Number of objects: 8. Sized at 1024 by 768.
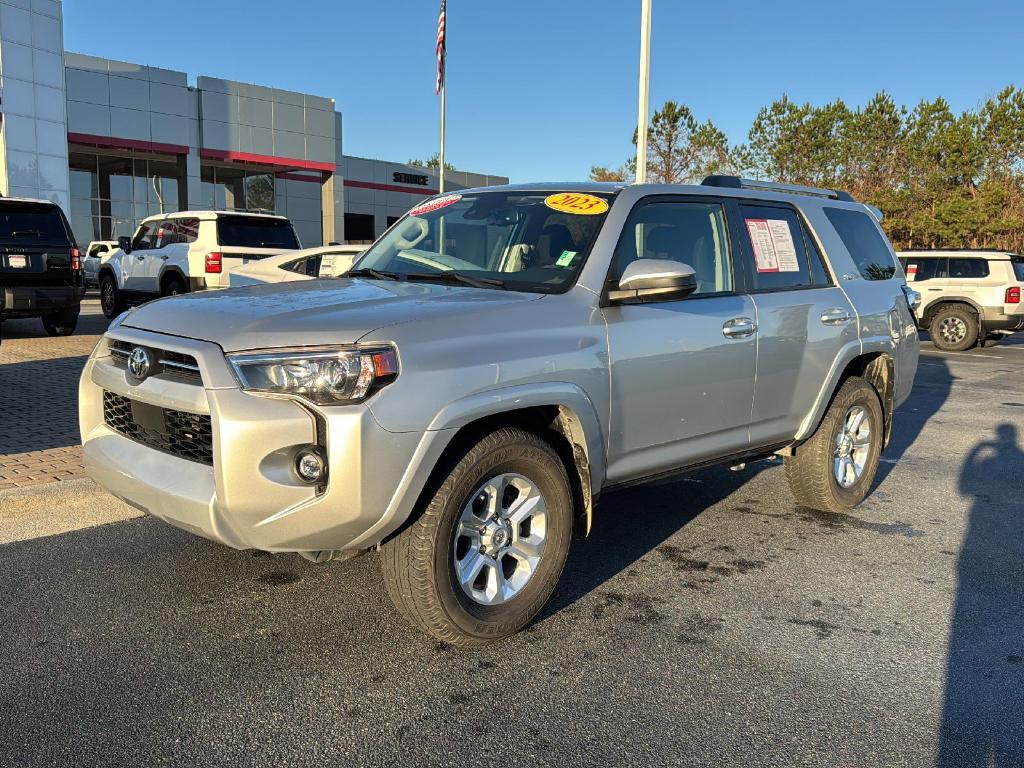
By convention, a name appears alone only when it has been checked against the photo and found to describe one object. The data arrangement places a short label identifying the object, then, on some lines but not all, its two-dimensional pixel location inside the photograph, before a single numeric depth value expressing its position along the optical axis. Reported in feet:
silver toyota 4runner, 9.93
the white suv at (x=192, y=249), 45.52
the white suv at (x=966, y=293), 53.16
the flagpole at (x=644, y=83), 46.75
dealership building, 72.18
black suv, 38.55
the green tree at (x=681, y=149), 136.36
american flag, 81.58
